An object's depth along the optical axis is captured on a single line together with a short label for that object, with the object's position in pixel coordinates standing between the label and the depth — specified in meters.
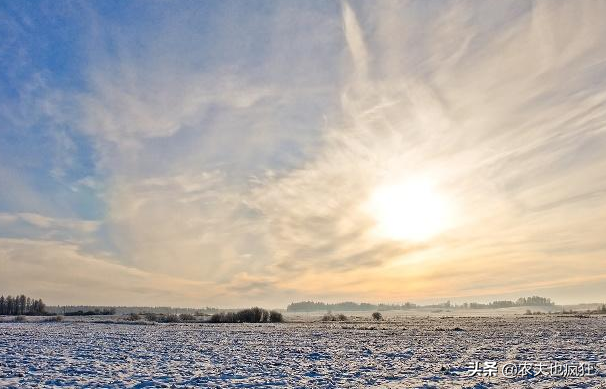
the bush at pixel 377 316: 99.53
